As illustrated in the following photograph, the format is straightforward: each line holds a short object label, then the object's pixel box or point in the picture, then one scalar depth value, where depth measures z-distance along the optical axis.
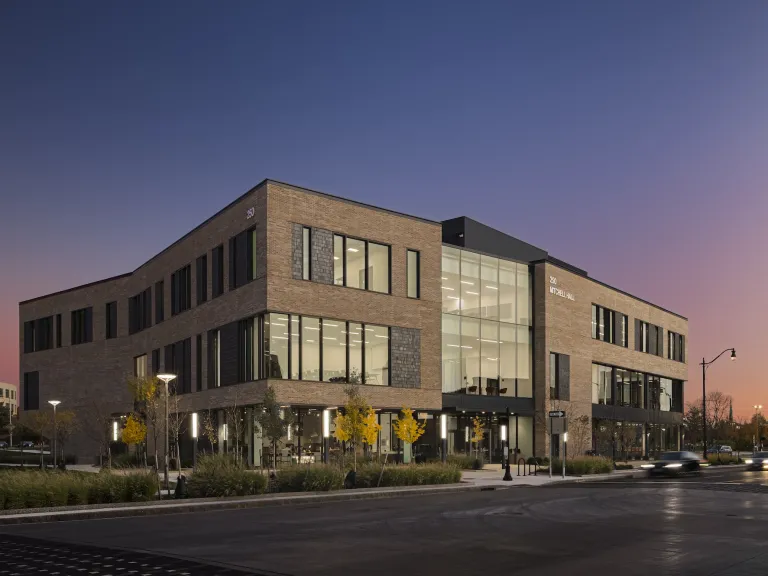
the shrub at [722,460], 62.69
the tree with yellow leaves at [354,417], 36.81
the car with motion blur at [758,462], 54.22
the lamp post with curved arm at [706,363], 61.97
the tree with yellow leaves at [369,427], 37.33
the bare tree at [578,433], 60.47
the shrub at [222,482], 27.42
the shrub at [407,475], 32.72
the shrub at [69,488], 22.77
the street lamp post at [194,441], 44.00
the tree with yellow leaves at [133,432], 52.78
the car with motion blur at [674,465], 42.91
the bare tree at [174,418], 48.91
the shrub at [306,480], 29.92
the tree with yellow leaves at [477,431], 55.44
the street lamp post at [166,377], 28.73
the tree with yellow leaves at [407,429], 41.47
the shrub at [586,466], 45.00
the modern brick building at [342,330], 42.66
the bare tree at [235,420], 43.12
